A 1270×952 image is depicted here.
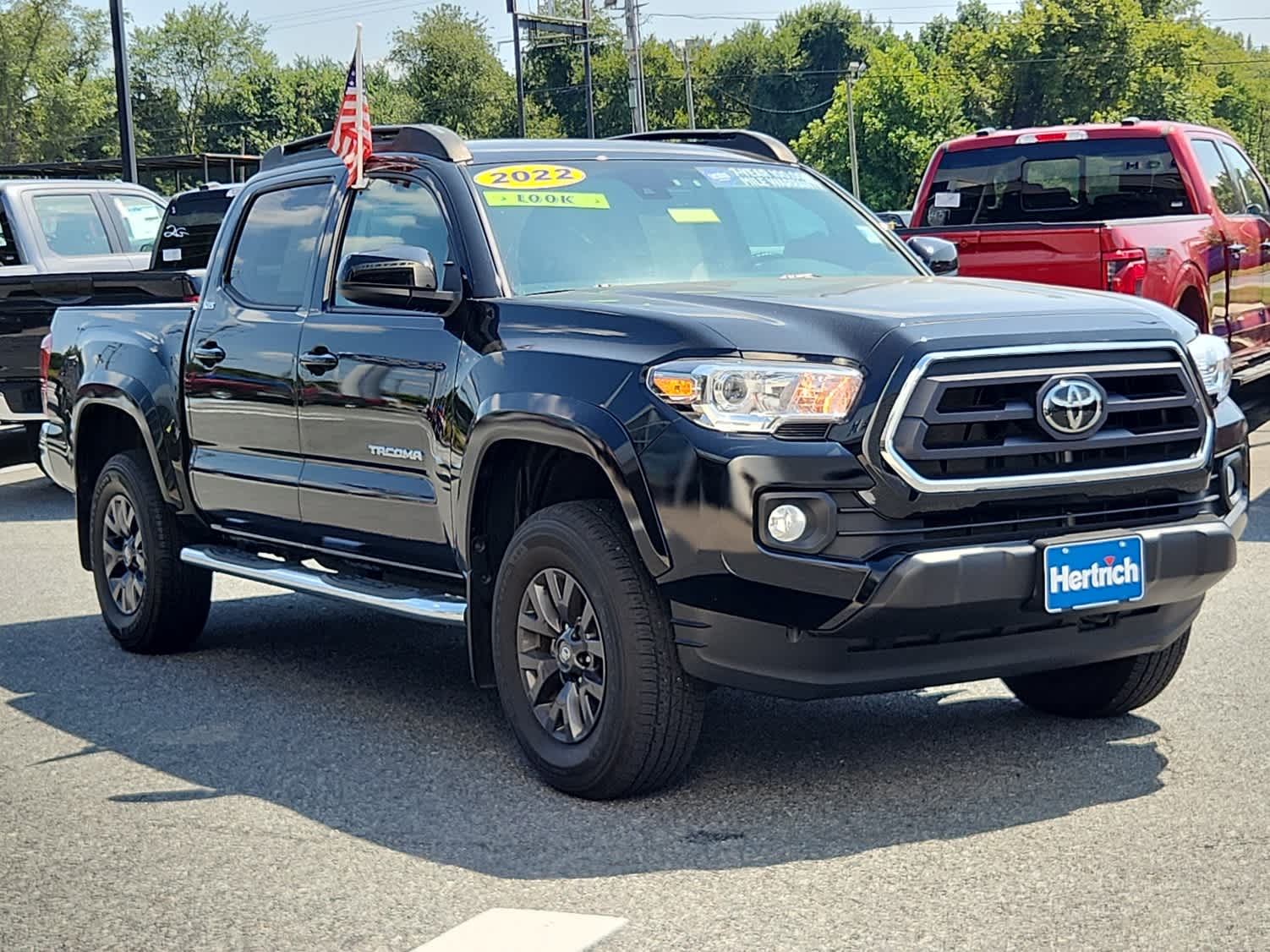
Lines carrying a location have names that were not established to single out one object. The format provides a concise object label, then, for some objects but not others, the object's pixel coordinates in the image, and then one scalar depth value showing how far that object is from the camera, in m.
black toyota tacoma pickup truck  4.82
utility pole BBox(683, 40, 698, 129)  95.60
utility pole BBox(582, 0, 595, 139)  53.78
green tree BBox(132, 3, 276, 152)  108.69
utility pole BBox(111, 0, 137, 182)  24.55
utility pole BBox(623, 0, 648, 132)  47.00
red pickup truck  10.53
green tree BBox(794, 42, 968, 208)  89.06
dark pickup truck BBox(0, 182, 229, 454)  11.75
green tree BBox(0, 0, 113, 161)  82.06
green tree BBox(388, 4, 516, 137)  117.75
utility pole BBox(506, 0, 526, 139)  51.41
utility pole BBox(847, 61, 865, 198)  87.62
